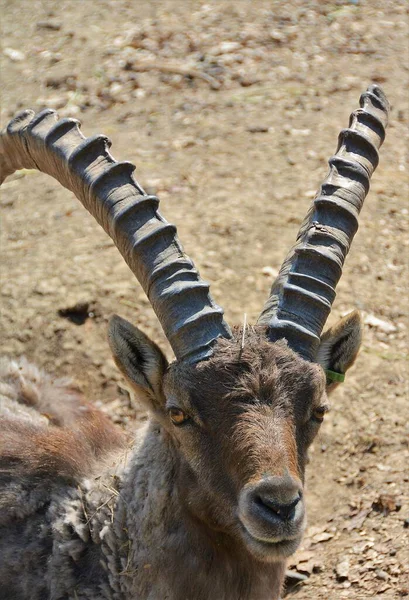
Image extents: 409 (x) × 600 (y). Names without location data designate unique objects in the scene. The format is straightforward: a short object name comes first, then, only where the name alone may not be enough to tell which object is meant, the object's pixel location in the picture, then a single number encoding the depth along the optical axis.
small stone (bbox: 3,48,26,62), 16.16
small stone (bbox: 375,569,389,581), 7.89
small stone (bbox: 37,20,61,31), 16.83
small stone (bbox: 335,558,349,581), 8.08
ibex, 6.00
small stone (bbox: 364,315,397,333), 10.85
